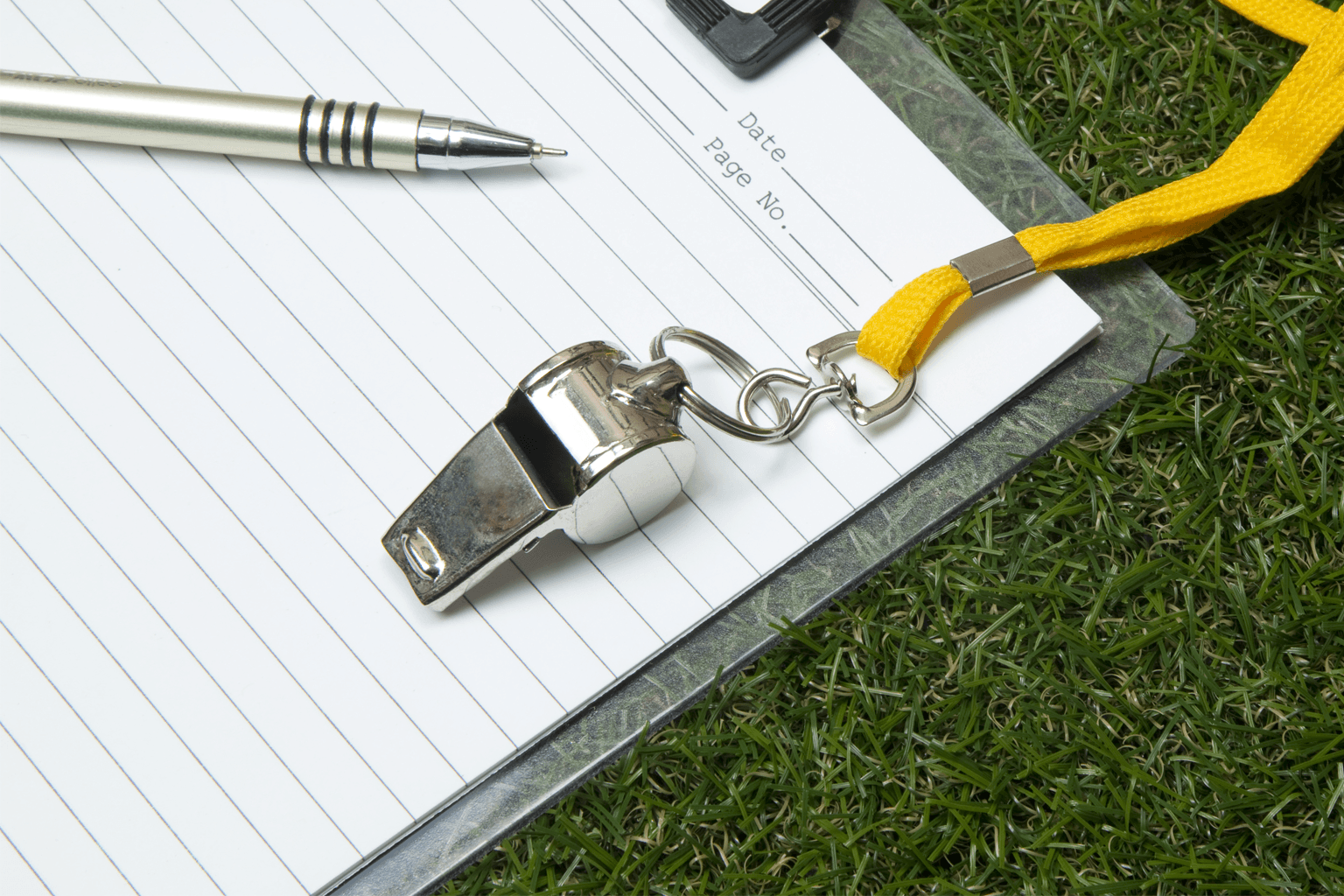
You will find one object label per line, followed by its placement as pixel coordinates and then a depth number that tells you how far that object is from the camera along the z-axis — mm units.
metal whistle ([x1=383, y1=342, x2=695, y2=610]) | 360
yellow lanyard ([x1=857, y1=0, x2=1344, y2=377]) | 375
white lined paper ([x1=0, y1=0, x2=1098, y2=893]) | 368
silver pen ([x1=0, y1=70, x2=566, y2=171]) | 384
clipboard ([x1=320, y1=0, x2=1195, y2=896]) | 369
